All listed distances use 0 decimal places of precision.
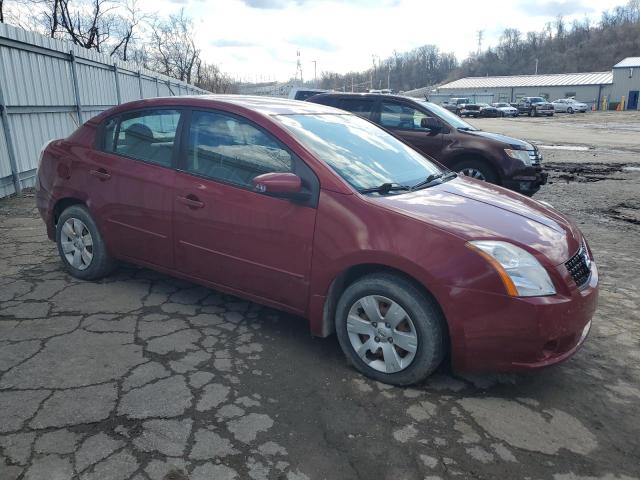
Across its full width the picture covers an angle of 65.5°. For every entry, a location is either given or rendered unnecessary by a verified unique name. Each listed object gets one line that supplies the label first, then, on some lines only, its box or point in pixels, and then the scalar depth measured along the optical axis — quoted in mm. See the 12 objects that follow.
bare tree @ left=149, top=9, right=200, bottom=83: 36125
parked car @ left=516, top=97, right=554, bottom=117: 47938
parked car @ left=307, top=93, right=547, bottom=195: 7918
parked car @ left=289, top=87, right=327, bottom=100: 13617
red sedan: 2695
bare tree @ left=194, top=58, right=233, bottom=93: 39281
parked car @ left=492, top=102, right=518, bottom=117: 47844
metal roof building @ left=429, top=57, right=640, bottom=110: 61344
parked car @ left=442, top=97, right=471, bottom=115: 51569
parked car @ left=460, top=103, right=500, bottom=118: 47453
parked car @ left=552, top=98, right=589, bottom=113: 53906
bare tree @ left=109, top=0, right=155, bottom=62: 27938
